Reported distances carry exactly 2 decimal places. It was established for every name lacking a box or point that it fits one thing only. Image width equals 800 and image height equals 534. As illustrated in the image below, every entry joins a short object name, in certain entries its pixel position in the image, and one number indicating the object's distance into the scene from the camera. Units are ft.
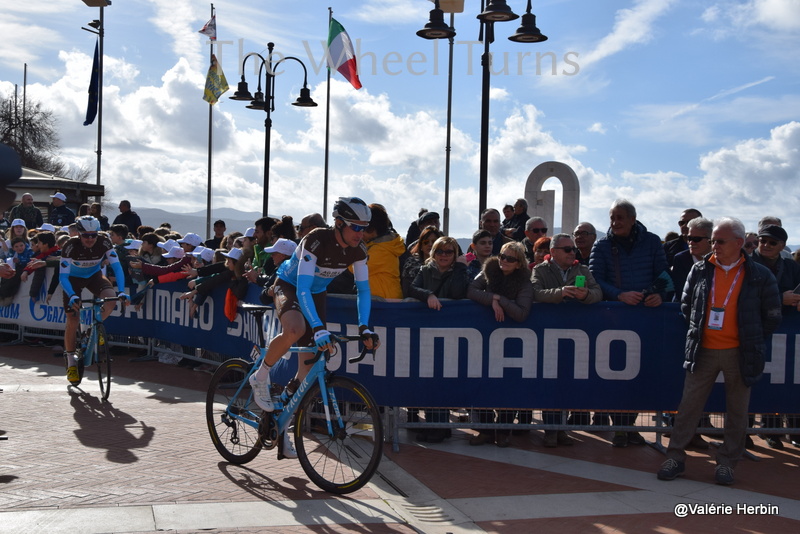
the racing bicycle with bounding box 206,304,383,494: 20.08
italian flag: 79.10
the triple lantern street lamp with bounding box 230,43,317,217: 74.59
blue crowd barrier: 25.84
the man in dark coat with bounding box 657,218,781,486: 22.13
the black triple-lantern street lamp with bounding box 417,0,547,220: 48.03
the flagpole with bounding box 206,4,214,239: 107.33
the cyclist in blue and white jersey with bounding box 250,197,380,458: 20.71
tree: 229.45
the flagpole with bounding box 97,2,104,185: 103.60
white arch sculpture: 59.71
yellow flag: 104.88
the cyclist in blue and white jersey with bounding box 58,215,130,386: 33.96
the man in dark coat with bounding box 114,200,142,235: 60.08
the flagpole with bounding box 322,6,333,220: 119.75
